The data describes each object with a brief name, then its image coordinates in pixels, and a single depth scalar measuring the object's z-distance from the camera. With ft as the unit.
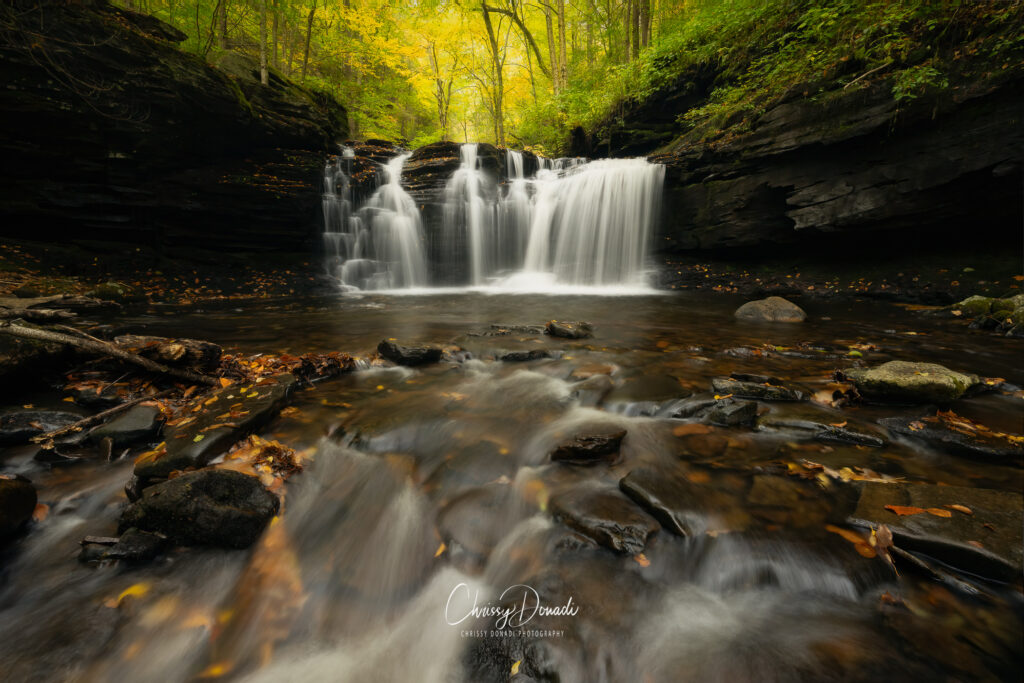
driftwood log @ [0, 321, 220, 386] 10.58
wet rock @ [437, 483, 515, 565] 7.09
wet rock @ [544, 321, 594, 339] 20.66
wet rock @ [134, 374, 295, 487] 7.82
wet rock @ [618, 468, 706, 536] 6.93
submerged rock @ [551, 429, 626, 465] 9.15
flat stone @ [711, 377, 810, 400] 11.68
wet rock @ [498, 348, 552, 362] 16.67
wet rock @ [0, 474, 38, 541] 6.52
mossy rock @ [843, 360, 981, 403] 10.93
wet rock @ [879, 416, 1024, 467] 8.32
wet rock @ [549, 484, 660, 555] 6.70
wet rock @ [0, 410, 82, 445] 9.19
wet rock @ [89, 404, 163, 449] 9.21
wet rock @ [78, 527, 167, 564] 6.49
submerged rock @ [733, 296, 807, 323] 24.44
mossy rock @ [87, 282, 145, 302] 28.27
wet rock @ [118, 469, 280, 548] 6.69
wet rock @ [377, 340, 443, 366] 15.92
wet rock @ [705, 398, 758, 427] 10.37
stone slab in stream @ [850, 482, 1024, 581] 5.47
